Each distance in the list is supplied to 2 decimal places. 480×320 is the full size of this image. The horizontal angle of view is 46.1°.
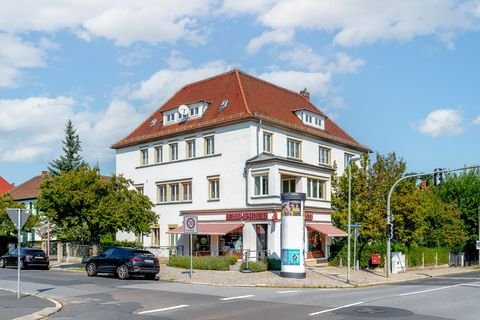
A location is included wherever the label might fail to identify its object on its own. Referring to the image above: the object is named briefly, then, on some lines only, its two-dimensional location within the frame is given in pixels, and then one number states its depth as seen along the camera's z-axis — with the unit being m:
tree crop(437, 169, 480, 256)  53.09
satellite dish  43.59
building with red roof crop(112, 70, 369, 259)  37.56
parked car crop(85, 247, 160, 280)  27.22
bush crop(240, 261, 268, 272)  32.28
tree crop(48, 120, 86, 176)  69.12
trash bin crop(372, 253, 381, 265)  35.53
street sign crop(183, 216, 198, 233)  28.83
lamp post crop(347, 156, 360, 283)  27.69
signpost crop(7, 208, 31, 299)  18.81
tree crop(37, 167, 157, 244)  34.31
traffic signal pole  30.07
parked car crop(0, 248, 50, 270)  36.19
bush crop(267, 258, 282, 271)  33.69
